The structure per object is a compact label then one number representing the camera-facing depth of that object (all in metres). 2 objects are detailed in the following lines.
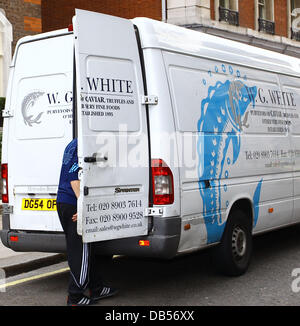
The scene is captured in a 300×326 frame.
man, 6.03
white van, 5.88
